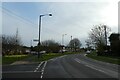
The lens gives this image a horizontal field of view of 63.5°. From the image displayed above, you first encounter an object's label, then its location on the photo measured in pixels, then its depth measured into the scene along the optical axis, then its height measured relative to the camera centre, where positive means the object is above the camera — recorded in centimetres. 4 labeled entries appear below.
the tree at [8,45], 2413 -80
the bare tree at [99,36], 2892 +188
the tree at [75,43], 5313 -57
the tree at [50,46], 4072 -178
